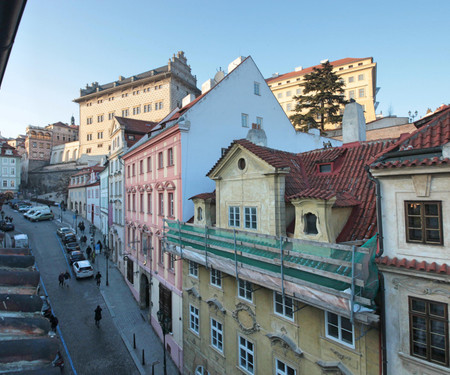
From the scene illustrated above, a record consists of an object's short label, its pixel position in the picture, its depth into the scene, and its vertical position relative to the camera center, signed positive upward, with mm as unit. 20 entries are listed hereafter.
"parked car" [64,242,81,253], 33000 -5463
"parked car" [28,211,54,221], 47481 -2670
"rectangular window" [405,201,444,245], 6556 -606
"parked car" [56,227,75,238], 38744 -4300
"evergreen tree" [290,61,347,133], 32500 +11284
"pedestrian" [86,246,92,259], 32156 -5858
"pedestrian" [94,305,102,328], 19531 -7957
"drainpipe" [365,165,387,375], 7109 -2521
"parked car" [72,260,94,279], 26609 -6529
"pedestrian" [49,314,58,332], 17734 -7523
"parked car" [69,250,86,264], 29378 -5842
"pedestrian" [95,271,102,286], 25445 -6970
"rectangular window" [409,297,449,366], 6293 -3037
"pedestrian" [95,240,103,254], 34800 -5761
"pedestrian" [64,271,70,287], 25781 -6815
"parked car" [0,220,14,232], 36019 -3492
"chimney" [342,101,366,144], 13667 +3511
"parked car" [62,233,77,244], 35894 -4795
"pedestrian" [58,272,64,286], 24573 -6748
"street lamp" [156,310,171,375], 16297 -7079
